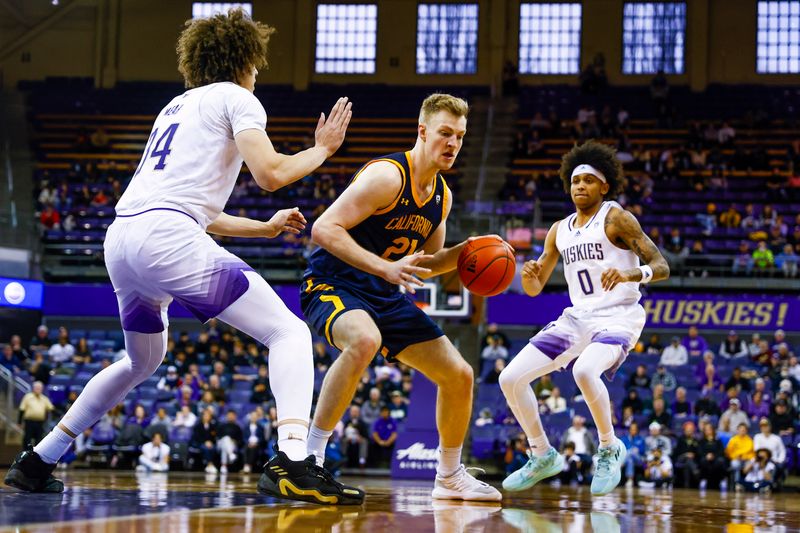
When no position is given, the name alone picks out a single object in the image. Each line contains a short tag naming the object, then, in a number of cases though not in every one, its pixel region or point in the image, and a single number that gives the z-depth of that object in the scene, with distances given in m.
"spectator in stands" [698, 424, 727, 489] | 12.83
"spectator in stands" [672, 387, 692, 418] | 14.23
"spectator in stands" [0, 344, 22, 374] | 16.22
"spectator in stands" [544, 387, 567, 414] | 13.82
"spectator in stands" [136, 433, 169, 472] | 13.45
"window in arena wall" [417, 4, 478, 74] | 26.27
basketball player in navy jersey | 4.85
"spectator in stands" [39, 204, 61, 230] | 19.38
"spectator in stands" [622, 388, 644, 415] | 14.12
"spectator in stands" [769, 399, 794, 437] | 13.55
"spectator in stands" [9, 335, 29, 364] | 16.62
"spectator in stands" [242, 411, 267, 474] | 13.46
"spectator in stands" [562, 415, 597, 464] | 12.86
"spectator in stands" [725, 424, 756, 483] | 12.88
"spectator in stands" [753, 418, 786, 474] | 12.89
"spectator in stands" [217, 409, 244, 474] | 13.45
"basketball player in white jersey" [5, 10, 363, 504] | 4.16
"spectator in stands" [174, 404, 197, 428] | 14.10
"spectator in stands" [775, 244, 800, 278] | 16.89
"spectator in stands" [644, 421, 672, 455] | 13.08
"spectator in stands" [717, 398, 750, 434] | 13.46
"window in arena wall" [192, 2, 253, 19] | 26.95
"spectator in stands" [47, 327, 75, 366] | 16.81
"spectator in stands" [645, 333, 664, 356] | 16.11
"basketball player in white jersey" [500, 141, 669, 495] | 6.11
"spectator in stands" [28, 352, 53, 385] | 15.63
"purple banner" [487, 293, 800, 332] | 16.91
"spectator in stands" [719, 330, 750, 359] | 16.19
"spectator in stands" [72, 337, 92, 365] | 16.52
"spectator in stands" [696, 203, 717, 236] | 19.02
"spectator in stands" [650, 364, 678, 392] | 14.77
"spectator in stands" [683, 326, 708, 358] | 16.22
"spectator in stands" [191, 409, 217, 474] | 13.52
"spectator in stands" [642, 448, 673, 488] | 12.77
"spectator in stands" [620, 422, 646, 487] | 12.98
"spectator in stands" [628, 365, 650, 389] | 14.92
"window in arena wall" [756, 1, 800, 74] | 25.17
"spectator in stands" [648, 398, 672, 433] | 13.58
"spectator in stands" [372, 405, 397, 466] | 13.84
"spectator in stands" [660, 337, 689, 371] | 15.78
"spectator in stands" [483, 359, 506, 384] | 14.70
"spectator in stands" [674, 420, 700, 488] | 12.89
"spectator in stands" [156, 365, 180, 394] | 15.77
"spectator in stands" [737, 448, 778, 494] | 12.52
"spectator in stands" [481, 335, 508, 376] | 15.45
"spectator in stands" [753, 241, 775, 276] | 17.08
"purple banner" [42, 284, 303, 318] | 18.17
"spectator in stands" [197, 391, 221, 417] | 14.42
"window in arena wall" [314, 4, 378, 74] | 26.70
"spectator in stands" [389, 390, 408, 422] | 14.16
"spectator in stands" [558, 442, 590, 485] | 12.75
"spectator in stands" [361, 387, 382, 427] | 14.26
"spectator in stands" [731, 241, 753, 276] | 17.23
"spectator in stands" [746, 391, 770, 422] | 13.92
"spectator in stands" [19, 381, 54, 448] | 13.48
